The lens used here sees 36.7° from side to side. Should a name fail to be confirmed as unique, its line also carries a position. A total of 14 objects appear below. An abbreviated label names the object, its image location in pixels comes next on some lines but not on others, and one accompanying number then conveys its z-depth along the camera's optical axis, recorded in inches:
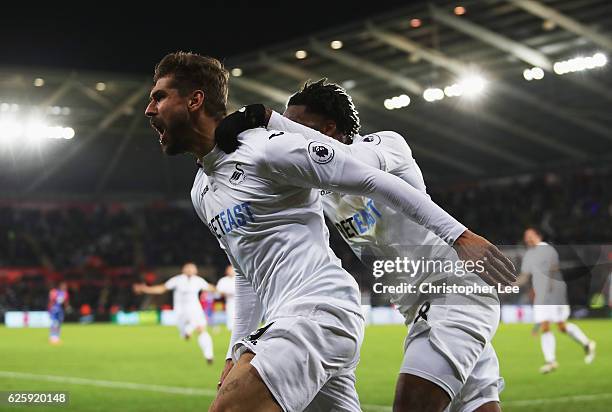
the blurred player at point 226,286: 900.0
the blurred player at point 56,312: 919.0
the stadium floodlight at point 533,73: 1140.7
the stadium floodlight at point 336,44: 1076.1
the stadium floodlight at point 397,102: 1346.0
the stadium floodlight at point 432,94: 1238.3
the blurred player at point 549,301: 472.7
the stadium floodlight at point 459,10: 968.3
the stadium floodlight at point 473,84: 1149.1
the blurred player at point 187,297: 748.0
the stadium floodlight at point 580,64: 1072.9
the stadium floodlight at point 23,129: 1401.3
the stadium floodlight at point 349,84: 1275.8
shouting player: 125.3
